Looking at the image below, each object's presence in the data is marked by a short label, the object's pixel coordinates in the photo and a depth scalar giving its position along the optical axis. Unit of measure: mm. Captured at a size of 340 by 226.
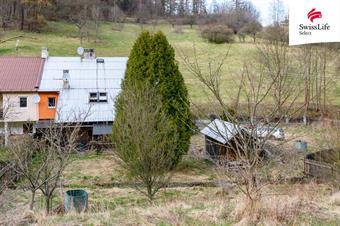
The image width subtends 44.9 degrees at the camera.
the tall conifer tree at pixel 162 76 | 18031
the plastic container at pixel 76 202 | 9570
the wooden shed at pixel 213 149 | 19402
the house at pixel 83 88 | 23469
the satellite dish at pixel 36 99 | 23906
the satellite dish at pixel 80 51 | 26750
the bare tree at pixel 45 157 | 10734
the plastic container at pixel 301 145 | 21766
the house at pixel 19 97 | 23812
